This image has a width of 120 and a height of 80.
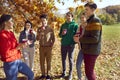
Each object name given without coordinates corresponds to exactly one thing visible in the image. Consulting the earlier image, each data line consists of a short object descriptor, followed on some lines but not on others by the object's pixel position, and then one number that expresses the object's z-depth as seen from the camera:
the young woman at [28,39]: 2.60
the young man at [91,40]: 2.00
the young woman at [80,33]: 2.49
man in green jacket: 2.67
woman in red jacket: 1.89
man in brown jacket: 2.66
